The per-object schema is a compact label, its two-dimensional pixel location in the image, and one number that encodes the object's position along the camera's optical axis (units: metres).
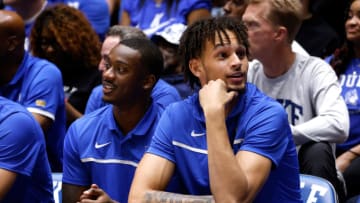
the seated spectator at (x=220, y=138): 5.65
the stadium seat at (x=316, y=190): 6.58
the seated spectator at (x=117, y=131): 6.79
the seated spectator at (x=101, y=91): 7.59
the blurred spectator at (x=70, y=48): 9.47
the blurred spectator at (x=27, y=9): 10.68
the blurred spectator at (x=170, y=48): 9.71
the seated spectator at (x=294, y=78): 7.58
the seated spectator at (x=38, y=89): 8.09
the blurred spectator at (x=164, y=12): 10.28
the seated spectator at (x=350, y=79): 8.00
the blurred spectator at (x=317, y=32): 9.84
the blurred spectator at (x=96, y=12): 11.11
